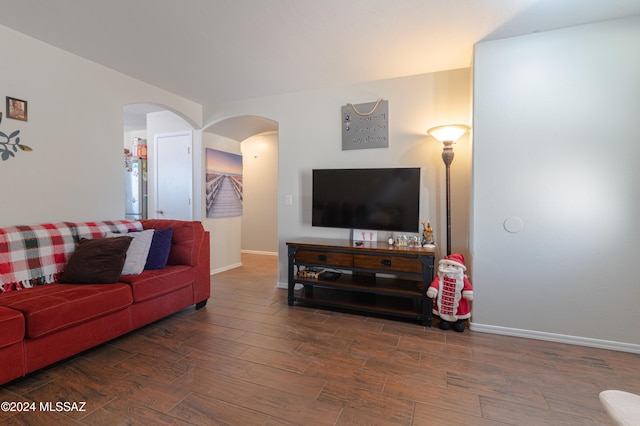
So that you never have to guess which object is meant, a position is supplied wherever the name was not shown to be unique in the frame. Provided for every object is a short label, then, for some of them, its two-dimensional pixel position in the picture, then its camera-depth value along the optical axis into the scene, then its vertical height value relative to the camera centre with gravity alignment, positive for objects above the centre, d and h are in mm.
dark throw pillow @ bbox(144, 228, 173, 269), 2734 -396
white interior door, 4531 +493
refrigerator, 5141 +340
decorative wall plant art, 2400 +518
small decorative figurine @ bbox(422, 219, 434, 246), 2955 -280
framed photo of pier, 4477 +387
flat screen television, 2965 +100
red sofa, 1731 -715
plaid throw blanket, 2156 -346
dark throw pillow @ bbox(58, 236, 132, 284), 2297 -443
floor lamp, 2706 +656
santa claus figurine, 2586 -746
